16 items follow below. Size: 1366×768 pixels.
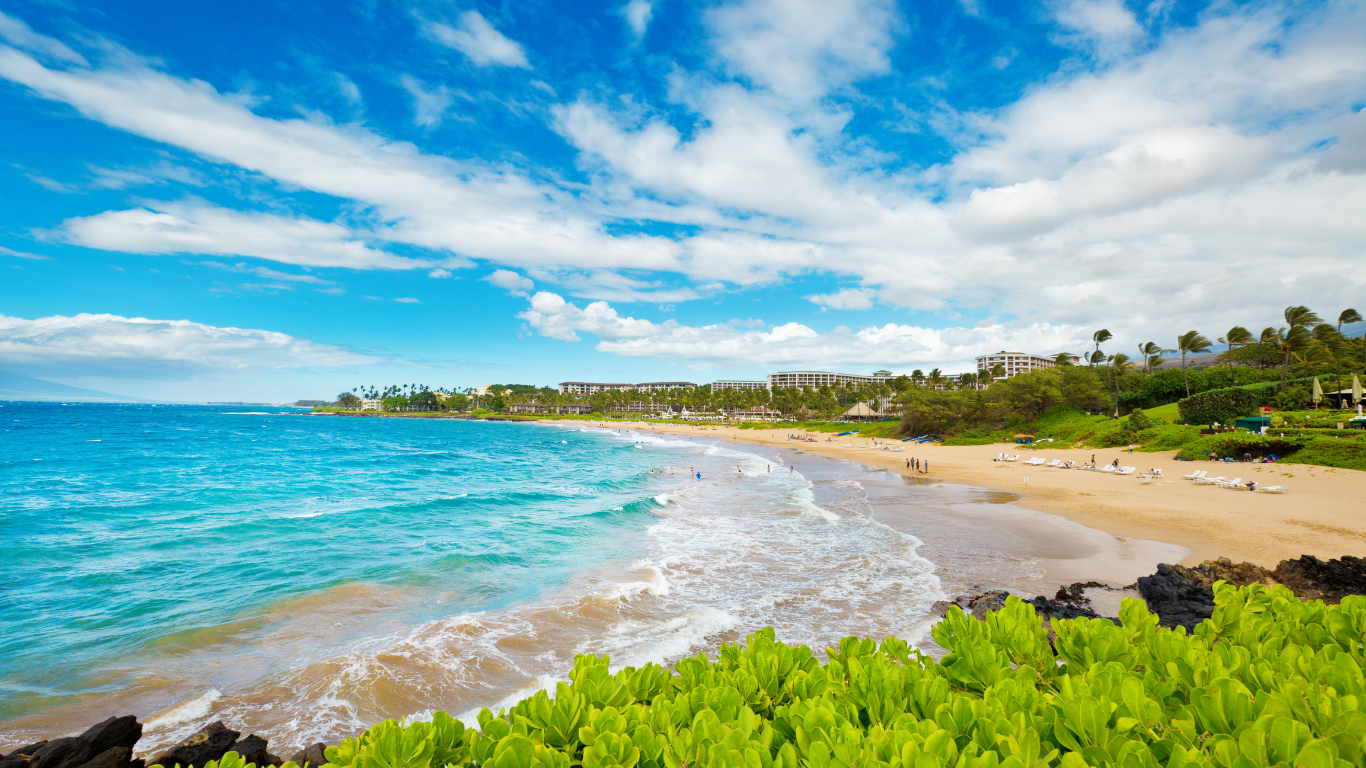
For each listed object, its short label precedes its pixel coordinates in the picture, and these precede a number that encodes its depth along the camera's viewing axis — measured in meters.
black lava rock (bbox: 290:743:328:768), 5.25
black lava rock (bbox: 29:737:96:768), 4.98
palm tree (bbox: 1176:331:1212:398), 59.34
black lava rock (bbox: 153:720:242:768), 5.52
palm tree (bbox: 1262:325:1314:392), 45.62
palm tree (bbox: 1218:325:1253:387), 60.62
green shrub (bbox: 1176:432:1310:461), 29.52
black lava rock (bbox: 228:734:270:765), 5.31
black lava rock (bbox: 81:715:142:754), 5.34
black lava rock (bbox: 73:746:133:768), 4.99
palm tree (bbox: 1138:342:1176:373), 70.03
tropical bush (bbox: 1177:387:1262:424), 41.31
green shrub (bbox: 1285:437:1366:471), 25.83
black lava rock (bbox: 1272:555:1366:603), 9.90
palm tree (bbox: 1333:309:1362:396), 47.40
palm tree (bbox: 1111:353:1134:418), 59.77
